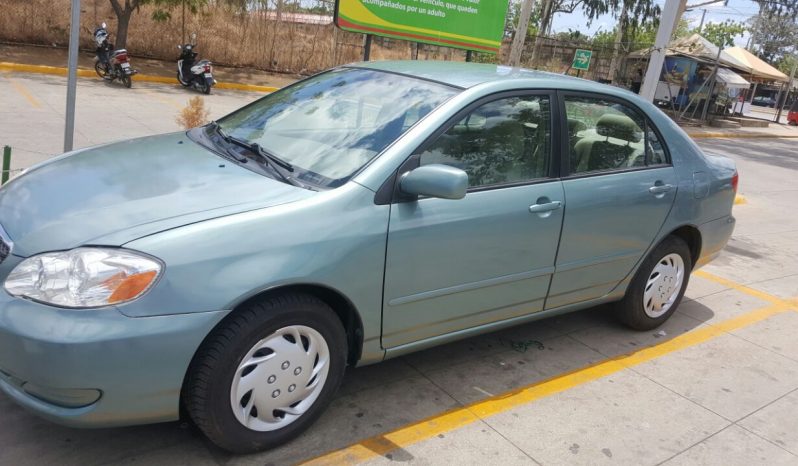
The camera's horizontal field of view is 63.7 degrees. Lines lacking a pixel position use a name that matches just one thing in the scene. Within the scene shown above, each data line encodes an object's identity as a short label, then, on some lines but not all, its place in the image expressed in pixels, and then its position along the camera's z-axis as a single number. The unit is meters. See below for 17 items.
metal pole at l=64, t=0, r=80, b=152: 4.85
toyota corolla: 2.32
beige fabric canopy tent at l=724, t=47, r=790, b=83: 27.09
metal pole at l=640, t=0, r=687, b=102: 9.58
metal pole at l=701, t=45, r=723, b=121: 24.75
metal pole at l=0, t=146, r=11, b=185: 5.07
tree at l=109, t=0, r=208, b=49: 15.92
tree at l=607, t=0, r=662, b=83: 42.06
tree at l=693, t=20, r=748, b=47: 70.12
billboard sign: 10.62
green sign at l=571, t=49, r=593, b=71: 16.08
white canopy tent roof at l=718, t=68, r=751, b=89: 25.33
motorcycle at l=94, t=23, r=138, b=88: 14.27
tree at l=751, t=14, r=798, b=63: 75.24
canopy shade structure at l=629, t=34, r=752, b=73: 25.45
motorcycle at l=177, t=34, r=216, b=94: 15.45
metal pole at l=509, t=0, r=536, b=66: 14.99
